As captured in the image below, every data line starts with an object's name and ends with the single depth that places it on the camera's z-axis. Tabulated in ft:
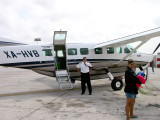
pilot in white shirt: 29.25
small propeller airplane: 31.53
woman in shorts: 15.57
